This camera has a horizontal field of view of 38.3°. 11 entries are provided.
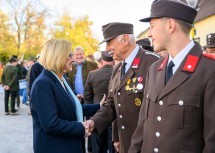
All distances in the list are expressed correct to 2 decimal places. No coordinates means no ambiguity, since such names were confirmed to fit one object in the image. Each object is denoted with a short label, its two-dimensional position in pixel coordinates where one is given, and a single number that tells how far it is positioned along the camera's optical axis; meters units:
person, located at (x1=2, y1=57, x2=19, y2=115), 11.41
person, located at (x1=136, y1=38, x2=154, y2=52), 5.85
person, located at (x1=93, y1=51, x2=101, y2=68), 7.76
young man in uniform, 2.03
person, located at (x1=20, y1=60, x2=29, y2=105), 13.92
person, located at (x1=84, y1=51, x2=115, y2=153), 5.89
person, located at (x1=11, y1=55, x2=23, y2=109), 12.15
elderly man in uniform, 3.23
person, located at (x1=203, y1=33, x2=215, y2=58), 4.73
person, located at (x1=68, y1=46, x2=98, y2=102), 6.70
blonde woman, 2.86
